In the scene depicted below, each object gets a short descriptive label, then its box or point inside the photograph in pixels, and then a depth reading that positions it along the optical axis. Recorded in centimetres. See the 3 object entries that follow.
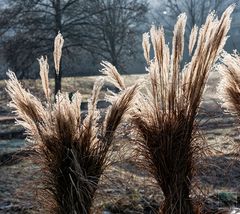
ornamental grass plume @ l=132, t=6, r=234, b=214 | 271
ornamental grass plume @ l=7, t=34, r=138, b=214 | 271
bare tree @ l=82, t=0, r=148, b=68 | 2060
